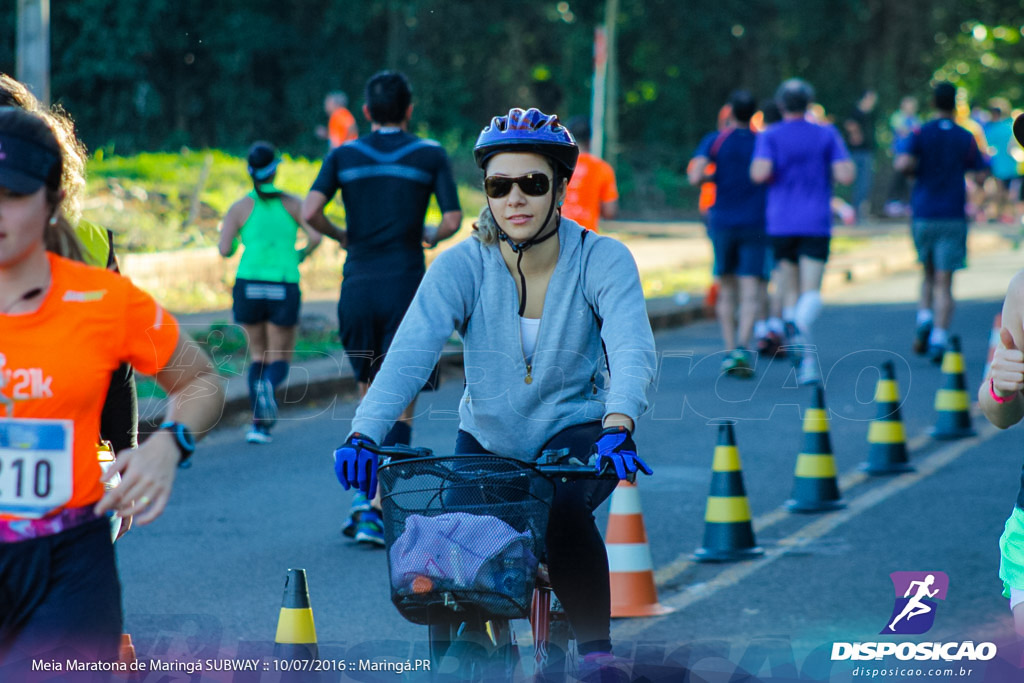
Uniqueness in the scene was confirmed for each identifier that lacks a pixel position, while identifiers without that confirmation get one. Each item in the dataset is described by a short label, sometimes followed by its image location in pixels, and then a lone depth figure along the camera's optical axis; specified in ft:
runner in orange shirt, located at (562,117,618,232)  72.23
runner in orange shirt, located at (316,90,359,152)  137.59
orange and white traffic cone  40.57
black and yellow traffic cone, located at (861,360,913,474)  59.16
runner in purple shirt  82.28
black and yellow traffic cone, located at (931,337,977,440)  66.08
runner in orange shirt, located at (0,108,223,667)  20.68
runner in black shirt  49.29
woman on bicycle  27.68
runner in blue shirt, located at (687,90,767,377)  83.51
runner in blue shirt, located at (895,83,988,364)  86.22
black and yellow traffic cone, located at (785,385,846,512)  53.11
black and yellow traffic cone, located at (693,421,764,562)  45.93
